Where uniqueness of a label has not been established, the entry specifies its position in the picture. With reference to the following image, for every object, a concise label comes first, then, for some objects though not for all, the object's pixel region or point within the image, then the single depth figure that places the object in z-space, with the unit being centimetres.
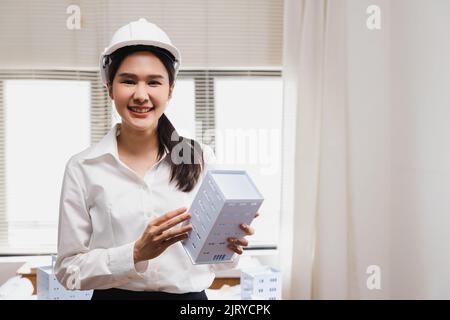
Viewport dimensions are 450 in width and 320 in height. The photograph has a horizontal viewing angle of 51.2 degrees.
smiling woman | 107
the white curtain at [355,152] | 220
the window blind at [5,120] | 255
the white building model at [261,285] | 212
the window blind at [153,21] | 253
